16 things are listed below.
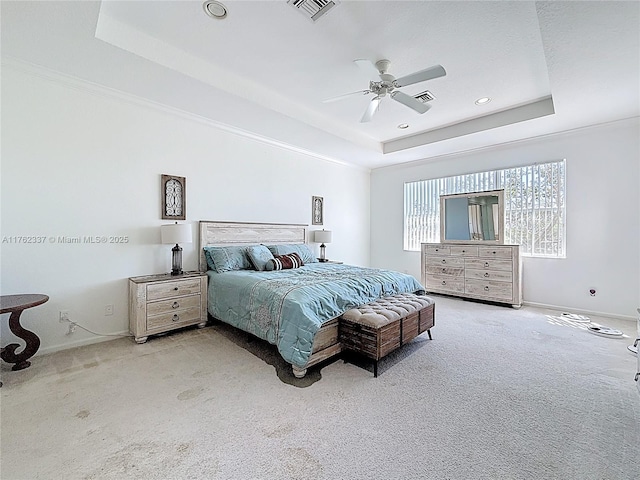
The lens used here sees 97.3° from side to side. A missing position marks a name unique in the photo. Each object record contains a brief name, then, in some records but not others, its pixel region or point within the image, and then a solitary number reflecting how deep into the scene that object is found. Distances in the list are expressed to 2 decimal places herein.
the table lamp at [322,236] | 5.45
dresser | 4.52
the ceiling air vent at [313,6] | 2.14
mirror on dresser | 4.85
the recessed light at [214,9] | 2.18
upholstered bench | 2.41
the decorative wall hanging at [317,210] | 5.65
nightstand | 3.07
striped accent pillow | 3.89
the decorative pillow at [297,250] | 4.52
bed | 2.37
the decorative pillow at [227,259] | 3.76
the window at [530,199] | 4.41
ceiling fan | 2.55
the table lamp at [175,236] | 3.40
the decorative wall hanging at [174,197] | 3.62
